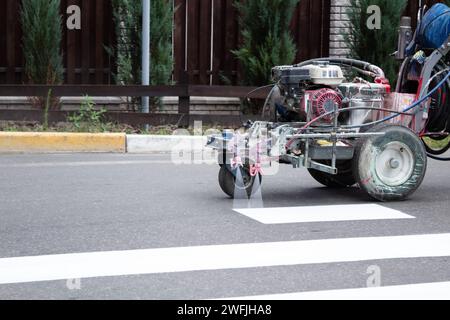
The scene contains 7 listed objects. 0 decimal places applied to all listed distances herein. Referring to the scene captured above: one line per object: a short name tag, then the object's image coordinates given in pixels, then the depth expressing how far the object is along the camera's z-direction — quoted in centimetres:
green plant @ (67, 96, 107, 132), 1213
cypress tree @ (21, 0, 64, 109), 1341
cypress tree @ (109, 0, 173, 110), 1361
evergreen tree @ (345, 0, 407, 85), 1423
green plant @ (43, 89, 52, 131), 1223
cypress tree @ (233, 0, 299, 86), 1384
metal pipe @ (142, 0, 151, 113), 1278
